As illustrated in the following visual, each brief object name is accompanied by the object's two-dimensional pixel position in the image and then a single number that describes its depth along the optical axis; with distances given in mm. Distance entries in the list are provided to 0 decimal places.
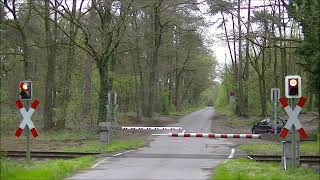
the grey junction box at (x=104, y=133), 25500
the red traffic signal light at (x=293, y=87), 15758
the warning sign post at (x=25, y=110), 16859
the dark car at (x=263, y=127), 34188
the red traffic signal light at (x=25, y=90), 16859
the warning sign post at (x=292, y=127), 15805
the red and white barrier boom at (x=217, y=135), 22231
